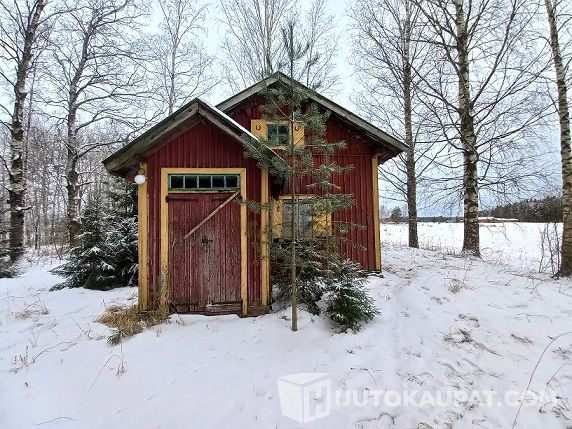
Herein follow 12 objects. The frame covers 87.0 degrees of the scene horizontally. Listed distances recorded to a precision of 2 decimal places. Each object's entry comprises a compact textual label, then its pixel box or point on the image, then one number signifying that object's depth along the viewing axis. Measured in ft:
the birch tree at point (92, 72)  38.68
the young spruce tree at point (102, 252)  25.62
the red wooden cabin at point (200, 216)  18.47
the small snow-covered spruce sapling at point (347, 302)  15.78
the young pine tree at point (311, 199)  15.56
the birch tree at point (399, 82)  36.58
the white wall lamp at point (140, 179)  18.52
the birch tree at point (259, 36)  42.80
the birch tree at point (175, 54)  46.44
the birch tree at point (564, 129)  20.22
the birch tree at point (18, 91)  32.07
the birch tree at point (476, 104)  26.63
